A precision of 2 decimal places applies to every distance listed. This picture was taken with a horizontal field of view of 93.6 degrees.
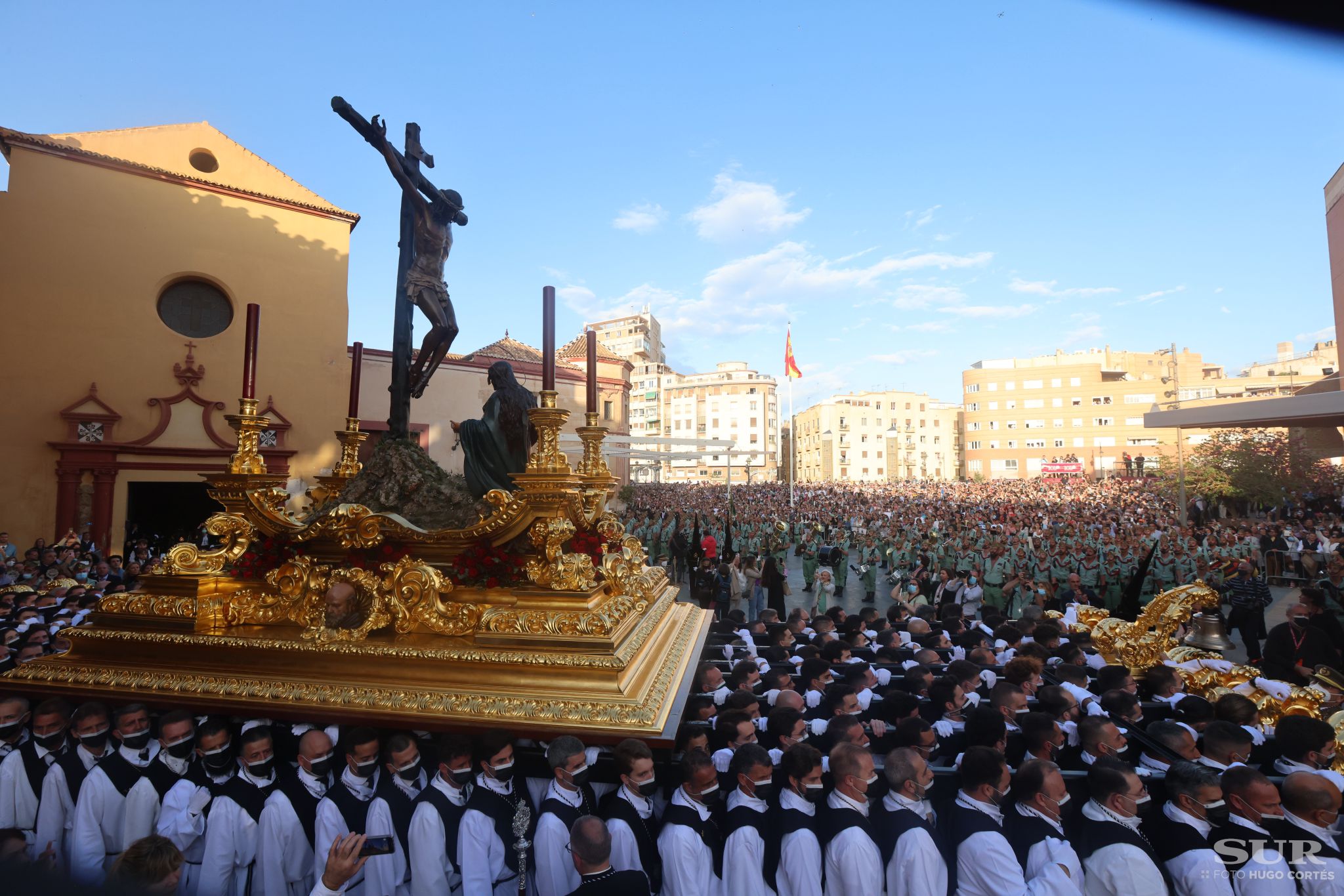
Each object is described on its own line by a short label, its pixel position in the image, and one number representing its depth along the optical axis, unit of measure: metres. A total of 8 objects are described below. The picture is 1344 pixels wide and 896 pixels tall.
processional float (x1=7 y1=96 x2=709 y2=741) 3.36
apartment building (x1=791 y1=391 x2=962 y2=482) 84.81
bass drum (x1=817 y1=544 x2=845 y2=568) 16.47
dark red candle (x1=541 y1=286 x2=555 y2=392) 3.59
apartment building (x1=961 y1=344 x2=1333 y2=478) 66.94
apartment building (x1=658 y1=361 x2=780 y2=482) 84.06
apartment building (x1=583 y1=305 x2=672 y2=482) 79.19
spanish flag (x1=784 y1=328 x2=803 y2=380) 27.69
